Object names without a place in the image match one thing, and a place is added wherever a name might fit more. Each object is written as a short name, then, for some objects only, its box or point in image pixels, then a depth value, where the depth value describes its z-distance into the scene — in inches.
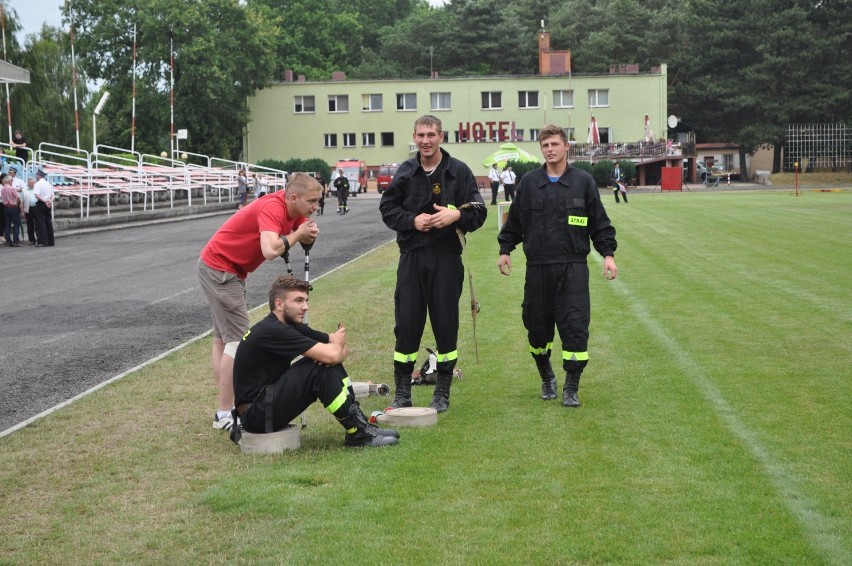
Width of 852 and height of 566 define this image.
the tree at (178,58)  3097.9
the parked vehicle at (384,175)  3003.2
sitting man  279.4
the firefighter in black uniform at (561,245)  334.6
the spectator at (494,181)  1994.3
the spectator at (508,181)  1909.4
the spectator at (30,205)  1144.2
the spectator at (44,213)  1129.4
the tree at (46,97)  2074.3
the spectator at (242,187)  2075.5
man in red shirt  295.0
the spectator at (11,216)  1146.7
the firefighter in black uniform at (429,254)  328.2
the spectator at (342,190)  1779.0
